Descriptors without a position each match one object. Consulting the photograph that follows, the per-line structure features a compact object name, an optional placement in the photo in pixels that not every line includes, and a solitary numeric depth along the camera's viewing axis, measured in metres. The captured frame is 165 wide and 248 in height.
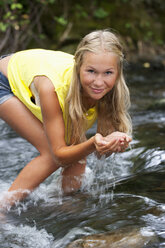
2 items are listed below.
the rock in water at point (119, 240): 3.63
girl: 4.18
